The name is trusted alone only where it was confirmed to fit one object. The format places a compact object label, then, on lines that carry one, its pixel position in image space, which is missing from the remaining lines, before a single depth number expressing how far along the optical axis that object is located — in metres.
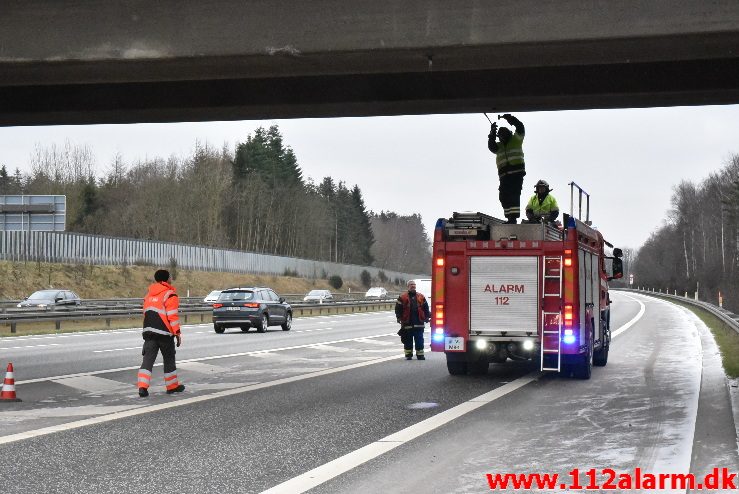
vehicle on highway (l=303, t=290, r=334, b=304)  67.30
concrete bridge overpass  11.07
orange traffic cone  12.59
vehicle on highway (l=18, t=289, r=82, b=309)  40.94
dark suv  33.62
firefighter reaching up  16.58
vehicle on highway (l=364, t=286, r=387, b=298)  78.38
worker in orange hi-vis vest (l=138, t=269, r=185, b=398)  13.41
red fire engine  14.78
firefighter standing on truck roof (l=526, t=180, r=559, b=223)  16.94
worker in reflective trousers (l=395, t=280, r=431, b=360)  19.67
